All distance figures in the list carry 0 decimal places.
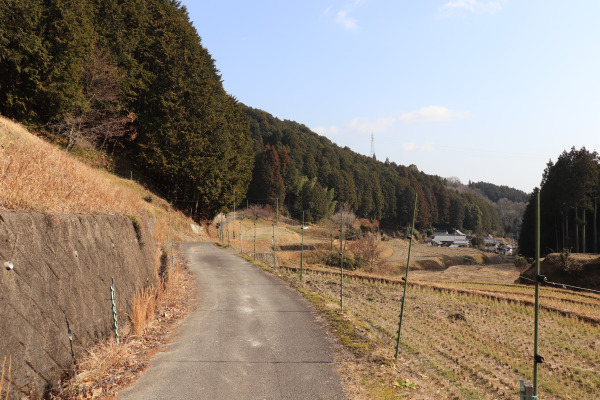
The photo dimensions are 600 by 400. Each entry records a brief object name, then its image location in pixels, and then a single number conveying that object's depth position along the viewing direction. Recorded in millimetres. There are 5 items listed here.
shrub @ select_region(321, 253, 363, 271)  37344
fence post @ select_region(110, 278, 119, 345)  6740
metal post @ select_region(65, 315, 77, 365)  5625
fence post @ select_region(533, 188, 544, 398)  4027
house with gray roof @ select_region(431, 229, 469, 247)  92219
